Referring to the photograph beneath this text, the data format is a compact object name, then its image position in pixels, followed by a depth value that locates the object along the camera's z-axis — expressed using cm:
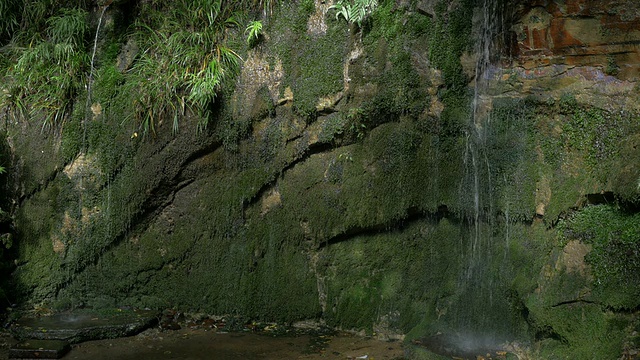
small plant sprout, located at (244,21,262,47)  617
